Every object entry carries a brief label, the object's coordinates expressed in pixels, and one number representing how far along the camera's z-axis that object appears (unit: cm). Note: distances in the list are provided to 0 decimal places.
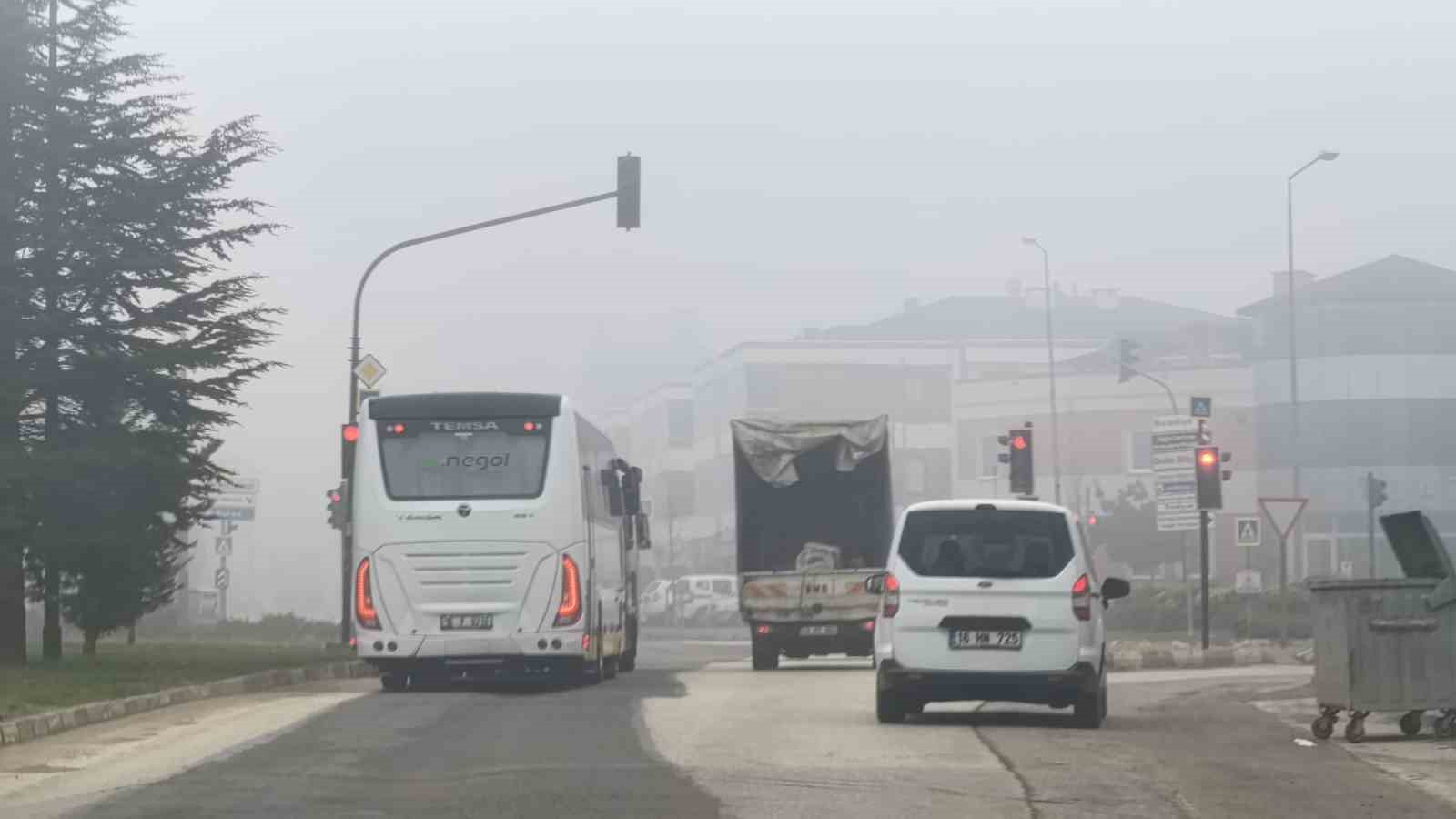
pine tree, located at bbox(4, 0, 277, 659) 2800
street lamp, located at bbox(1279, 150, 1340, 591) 5837
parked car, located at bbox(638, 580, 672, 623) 7644
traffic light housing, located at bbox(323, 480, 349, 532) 3478
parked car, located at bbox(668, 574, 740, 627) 7031
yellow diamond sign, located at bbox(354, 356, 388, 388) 3400
